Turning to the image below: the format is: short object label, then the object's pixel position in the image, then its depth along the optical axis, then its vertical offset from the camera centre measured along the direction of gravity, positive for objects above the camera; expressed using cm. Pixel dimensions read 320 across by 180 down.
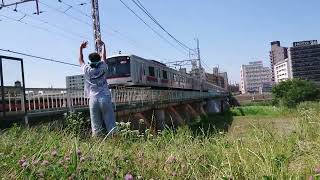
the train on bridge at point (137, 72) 1672 +176
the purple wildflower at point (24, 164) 201 -44
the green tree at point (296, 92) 4966 -18
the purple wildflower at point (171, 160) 234 -53
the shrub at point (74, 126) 415 -38
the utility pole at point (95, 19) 1445 +432
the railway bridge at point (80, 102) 576 -5
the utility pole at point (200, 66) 3773 +408
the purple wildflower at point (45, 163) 203 -44
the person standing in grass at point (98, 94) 456 +10
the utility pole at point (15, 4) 1128 +416
